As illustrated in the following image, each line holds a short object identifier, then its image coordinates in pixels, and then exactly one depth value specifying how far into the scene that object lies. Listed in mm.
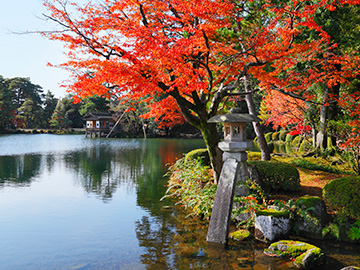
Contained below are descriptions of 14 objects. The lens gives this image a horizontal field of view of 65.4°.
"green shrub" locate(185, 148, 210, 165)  12172
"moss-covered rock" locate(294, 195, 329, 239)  6254
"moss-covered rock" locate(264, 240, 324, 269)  4988
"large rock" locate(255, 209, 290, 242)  6086
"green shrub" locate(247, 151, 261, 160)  13359
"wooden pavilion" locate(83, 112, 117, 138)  49312
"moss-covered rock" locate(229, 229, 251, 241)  6227
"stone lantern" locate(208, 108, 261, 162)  6727
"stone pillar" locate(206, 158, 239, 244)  6168
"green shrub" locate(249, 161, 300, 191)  8414
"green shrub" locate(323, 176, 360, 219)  6145
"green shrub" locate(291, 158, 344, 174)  11492
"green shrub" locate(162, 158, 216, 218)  7738
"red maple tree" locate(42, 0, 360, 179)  7477
